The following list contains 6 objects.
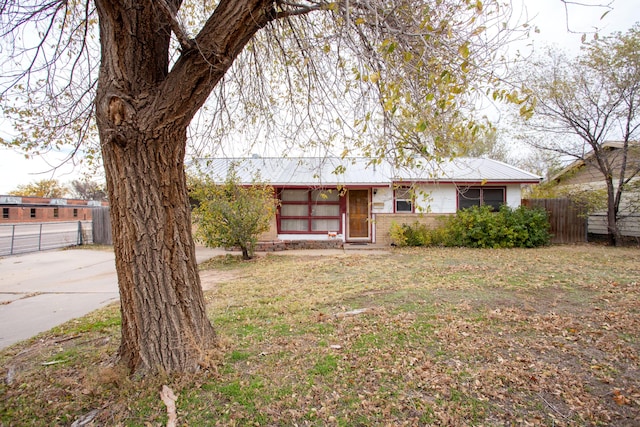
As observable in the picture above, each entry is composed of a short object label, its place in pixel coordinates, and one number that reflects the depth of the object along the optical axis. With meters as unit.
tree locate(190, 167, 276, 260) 9.76
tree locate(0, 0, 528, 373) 2.64
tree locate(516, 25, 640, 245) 11.02
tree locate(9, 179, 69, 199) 35.57
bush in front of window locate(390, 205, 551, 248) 12.16
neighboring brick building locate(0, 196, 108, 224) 32.69
